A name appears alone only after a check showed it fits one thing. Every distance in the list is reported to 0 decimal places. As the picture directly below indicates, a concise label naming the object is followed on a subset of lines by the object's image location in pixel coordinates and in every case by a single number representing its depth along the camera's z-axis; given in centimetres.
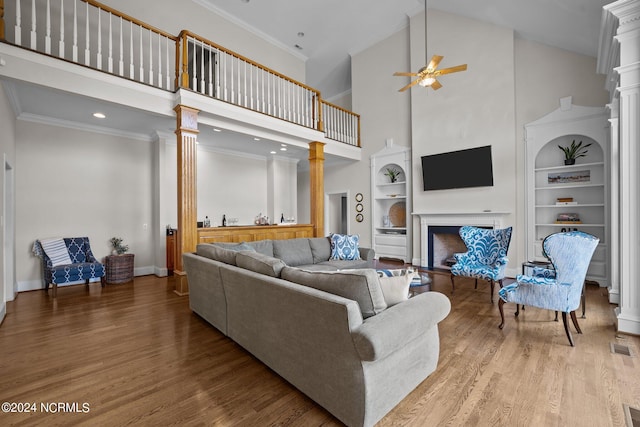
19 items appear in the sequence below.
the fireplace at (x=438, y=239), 616
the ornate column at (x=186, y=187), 432
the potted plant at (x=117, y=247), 539
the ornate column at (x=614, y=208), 332
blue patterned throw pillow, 486
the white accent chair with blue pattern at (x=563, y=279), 265
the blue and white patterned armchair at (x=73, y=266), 432
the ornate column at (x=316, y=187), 640
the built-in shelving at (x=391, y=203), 696
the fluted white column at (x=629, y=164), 275
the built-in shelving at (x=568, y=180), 463
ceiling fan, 386
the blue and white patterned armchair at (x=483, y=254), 376
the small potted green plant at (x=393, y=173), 732
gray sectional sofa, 150
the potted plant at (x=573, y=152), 480
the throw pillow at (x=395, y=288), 189
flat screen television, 559
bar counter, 469
